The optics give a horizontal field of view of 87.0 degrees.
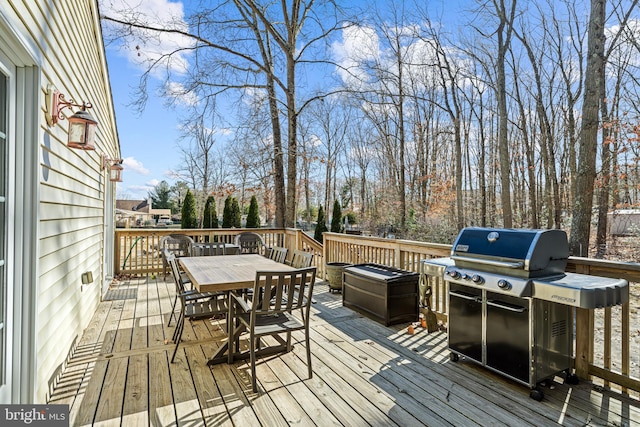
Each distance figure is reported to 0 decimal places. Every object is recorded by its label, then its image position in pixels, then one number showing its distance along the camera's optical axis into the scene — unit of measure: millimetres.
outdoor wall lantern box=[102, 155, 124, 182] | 5339
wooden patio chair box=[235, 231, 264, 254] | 6758
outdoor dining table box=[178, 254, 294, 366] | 2920
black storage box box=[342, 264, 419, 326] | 4043
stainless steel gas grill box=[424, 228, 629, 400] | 2375
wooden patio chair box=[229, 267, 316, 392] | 2611
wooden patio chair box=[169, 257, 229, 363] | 3195
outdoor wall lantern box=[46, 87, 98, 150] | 2682
